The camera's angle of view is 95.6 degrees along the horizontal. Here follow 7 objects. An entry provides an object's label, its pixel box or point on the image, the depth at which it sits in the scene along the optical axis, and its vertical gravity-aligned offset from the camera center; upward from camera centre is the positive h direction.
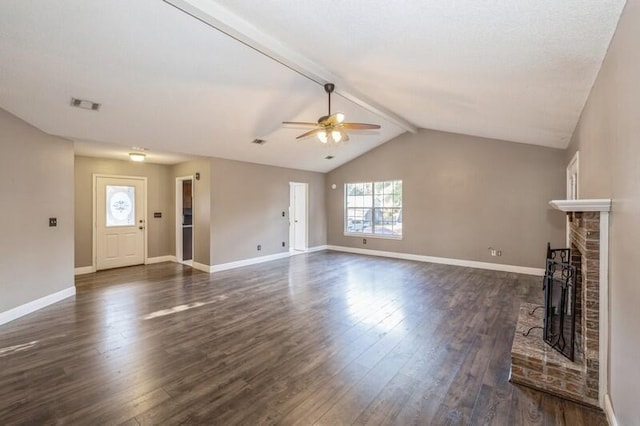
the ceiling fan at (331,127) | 3.59 +1.06
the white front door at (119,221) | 6.25 -0.25
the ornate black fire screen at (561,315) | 2.26 -0.88
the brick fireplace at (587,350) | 2.01 -1.01
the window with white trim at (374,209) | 7.58 +0.04
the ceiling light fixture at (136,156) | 5.57 +1.06
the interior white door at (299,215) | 8.50 -0.14
